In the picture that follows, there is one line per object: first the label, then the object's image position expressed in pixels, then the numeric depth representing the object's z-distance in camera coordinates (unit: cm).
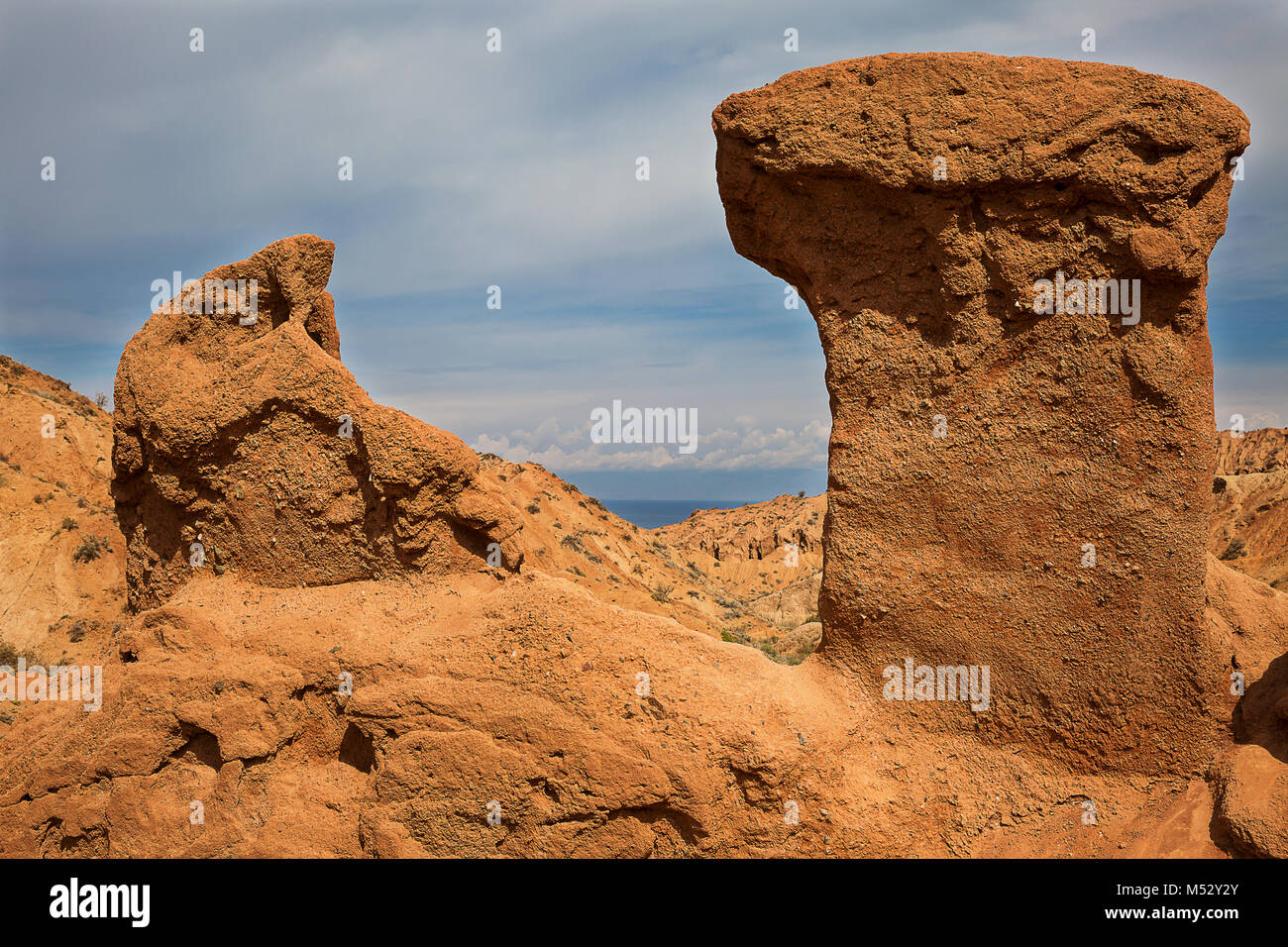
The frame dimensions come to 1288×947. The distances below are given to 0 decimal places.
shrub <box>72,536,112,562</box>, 1797
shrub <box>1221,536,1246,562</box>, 2006
